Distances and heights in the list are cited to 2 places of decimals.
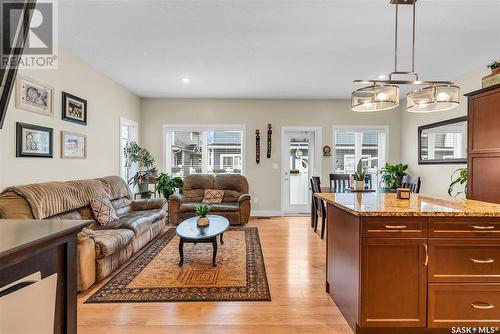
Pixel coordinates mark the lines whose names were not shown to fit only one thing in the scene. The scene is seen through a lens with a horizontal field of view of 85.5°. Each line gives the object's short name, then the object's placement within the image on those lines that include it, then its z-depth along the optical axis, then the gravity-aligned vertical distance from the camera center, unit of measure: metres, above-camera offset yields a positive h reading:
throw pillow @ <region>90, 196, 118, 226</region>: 3.49 -0.63
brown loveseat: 5.09 -0.67
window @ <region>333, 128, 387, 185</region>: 6.25 +0.39
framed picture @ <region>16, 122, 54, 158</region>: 2.85 +0.24
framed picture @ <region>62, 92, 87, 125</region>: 3.54 +0.74
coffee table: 3.09 -0.82
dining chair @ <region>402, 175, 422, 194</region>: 4.24 -0.27
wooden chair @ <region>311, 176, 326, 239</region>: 4.36 -0.70
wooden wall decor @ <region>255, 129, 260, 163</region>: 6.07 +0.43
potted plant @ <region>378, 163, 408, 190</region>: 5.56 -0.17
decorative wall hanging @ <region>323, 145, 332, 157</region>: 6.15 +0.33
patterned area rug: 2.53 -1.22
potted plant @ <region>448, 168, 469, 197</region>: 3.91 -0.17
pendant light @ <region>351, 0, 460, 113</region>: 2.32 +0.63
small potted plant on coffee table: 3.46 -0.69
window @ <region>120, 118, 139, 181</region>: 5.21 +0.53
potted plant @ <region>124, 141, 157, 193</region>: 5.17 +0.02
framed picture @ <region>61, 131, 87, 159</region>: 3.54 +0.24
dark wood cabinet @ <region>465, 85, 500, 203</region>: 2.66 +0.24
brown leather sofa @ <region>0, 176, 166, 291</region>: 2.57 -0.71
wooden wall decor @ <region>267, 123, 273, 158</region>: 6.05 +0.67
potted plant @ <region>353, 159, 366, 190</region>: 3.32 -0.15
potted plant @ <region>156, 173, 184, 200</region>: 5.50 -0.44
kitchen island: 1.83 -0.70
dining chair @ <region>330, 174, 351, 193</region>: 5.06 -0.27
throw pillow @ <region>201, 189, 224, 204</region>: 5.41 -0.65
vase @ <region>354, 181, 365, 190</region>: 3.37 -0.24
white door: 6.27 -0.09
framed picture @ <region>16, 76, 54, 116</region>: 2.84 +0.74
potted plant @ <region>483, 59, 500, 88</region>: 2.67 +0.92
